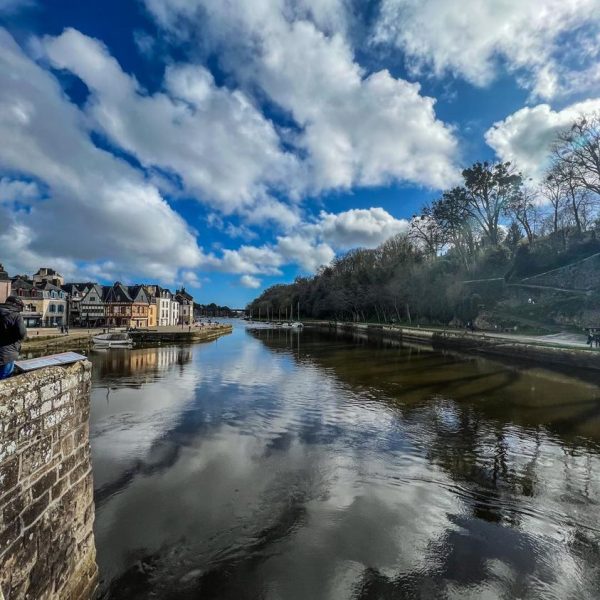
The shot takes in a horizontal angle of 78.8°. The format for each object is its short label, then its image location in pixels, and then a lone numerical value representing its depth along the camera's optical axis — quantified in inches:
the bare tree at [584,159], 1307.8
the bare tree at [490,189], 1747.0
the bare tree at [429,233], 2188.7
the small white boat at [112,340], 1524.4
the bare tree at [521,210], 1793.8
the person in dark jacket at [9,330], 170.2
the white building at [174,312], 3475.4
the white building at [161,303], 3030.8
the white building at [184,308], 3873.0
